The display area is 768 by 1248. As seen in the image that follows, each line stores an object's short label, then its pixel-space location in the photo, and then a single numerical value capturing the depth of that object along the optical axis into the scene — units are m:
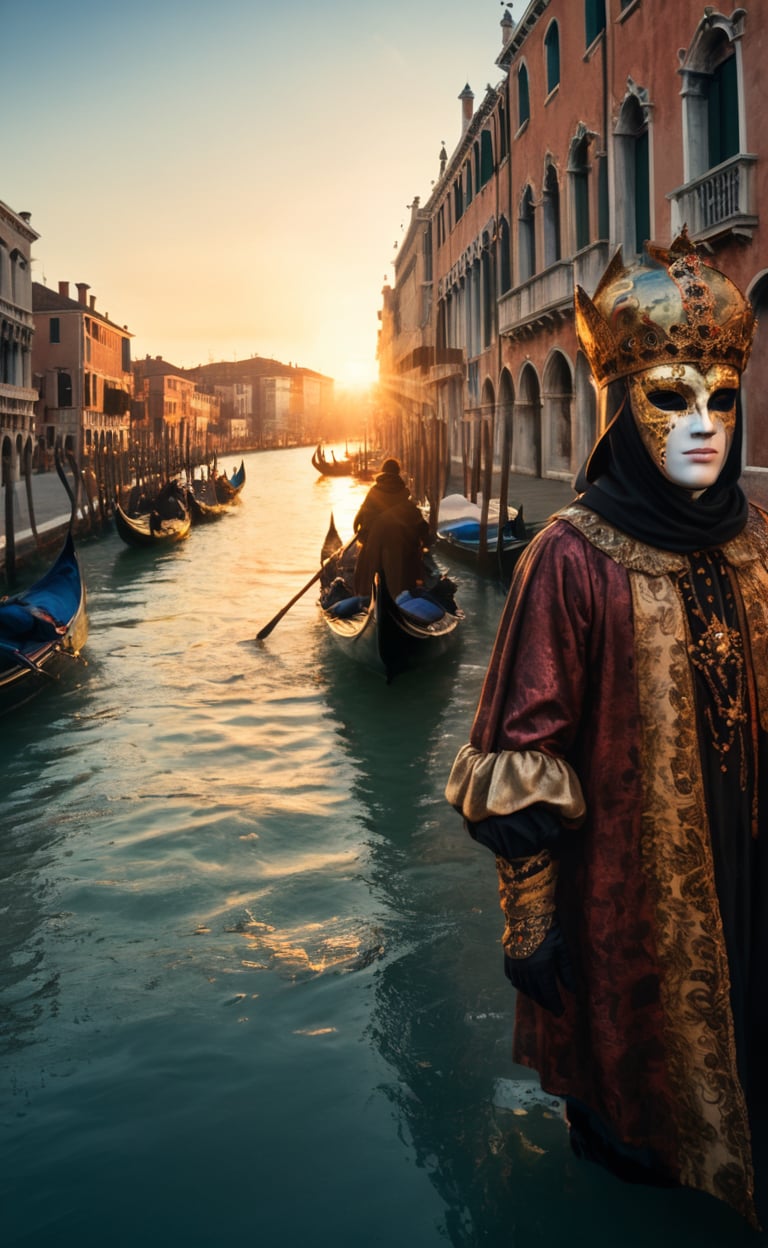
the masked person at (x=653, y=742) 1.56
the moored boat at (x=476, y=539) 11.38
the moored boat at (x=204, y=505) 20.88
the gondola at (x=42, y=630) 6.48
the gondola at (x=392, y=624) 6.95
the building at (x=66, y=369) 35.44
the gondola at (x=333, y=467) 36.09
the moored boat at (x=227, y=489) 24.50
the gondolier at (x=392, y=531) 7.06
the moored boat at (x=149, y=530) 15.47
